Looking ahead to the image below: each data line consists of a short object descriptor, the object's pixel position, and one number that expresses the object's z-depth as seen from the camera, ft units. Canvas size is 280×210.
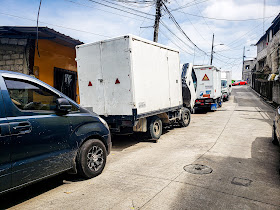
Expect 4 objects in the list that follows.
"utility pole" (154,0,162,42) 48.14
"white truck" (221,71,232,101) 81.51
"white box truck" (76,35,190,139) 20.44
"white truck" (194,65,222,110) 52.70
